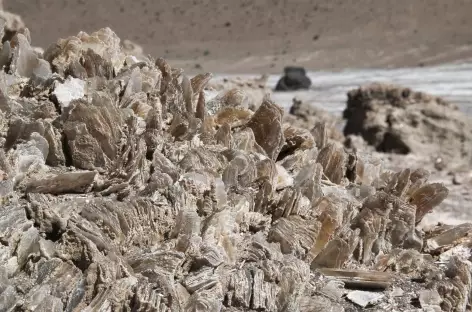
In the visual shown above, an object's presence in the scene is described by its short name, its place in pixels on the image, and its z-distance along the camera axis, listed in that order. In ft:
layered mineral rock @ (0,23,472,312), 5.78
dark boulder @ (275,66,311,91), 43.36
